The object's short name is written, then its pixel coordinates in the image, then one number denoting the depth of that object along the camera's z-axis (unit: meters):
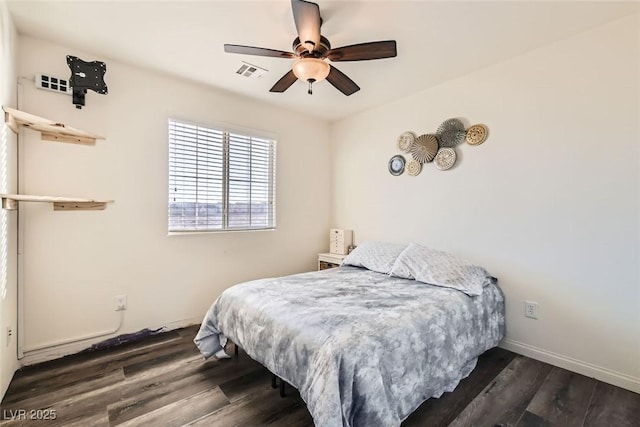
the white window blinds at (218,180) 2.92
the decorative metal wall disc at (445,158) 2.84
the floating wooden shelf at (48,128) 1.88
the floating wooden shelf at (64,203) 1.80
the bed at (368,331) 1.35
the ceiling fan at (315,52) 1.74
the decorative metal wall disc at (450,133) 2.80
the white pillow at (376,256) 2.87
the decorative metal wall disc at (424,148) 2.99
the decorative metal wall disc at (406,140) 3.19
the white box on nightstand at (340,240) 3.84
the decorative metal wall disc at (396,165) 3.31
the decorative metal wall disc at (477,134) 2.63
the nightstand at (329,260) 3.65
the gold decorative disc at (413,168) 3.13
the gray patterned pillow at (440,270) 2.29
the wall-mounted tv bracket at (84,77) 2.27
